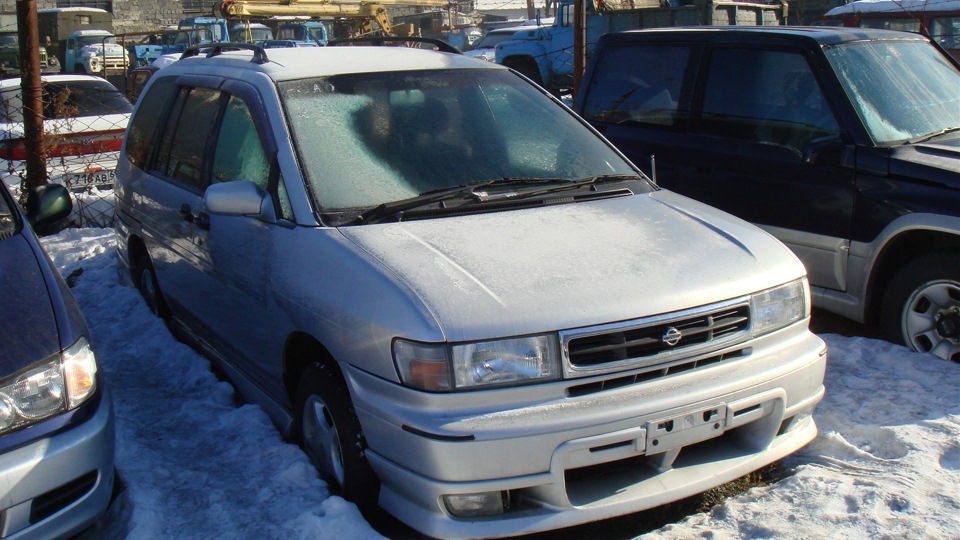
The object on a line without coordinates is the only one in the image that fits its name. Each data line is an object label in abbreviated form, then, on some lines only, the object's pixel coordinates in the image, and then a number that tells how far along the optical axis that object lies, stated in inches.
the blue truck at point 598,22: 619.5
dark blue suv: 183.9
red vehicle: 616.1
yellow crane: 878.7
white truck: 1107.9
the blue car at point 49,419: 112.7
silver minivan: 113.0
